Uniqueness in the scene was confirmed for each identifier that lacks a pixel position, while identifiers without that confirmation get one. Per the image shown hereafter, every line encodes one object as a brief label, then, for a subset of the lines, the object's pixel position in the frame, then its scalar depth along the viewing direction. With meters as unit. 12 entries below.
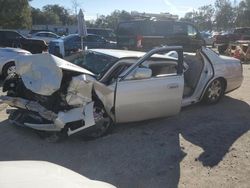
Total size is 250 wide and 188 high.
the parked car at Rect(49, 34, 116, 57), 9.96
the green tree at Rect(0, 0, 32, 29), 24.80
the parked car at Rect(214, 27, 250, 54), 15.87
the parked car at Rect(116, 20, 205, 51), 9.40
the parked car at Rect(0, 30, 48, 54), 9.99
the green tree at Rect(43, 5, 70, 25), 53.21
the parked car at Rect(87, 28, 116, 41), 17.10
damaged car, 3.14
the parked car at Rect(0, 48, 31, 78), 6.46
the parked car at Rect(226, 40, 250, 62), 10.04
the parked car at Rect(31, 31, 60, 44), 17.95
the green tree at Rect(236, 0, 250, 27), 35.17
